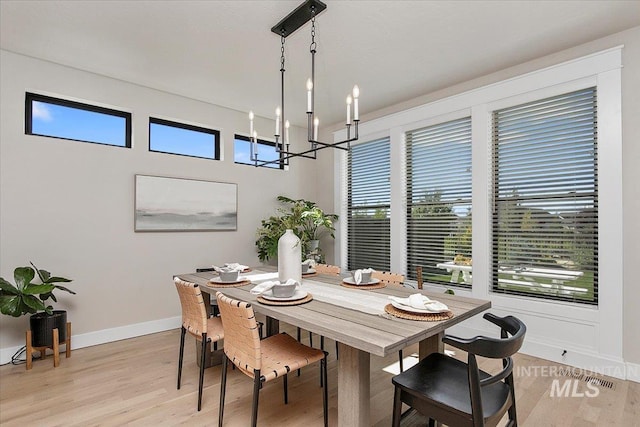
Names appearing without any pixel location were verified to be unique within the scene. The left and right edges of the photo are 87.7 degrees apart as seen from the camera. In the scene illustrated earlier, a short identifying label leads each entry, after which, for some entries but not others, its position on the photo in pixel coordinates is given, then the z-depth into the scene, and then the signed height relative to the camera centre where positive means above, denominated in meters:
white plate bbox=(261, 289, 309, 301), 1.99 -0.52
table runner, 1.89 -0.54
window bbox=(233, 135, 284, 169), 4.69 +0.90
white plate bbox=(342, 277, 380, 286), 2.46 -0.53
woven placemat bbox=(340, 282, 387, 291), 2.42 -0.55
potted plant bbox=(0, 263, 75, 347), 2.76 -0.77
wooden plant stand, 2.94 -1.24
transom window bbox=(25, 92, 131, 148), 3.29 +0.96
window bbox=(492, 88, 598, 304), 2.96 +0.13
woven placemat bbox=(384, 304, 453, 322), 1.64 -0.52
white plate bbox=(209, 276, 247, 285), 2.56 -0.54
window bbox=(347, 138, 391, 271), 4.61 +0.09
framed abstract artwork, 3.83 +0.09
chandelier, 2.22 +1.47
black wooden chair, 1.30 -0.81
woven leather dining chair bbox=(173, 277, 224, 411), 2.27 -0.79
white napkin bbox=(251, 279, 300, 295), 2.06 -0.50
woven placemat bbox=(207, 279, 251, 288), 2.48 -0.55
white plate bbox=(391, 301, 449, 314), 1.68 -0.50
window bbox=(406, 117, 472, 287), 3.76 +0.14
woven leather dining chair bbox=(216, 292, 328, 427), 1.75 -0.86
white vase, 2.39 -0.33
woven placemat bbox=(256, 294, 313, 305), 1.94 -0.53
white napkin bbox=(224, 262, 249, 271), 2.86 -0.48
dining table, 1.44 -0.54
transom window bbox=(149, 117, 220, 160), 4.02 +0.93
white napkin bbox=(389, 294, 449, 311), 1.69 -0.48
